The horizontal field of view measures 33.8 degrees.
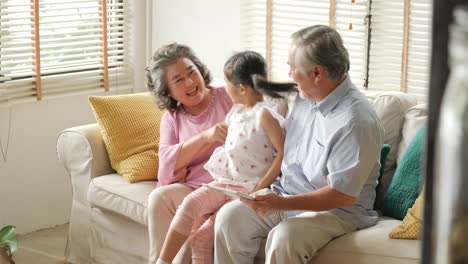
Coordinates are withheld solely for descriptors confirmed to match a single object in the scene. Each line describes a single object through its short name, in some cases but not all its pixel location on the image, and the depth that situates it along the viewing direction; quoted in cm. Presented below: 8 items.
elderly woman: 295
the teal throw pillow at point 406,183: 265
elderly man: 240
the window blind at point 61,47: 387
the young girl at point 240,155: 271
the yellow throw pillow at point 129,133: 326
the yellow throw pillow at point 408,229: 241
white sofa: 290
